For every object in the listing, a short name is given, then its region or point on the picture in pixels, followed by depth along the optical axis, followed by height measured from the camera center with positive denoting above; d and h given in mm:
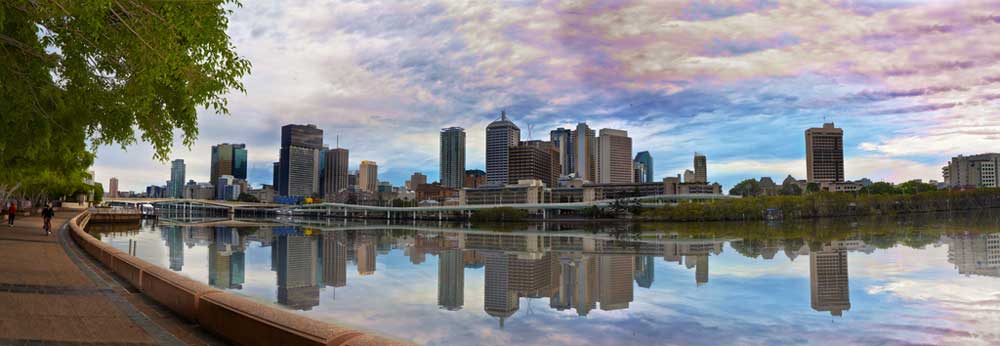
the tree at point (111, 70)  10383 +2727
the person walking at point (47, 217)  35344 -953
